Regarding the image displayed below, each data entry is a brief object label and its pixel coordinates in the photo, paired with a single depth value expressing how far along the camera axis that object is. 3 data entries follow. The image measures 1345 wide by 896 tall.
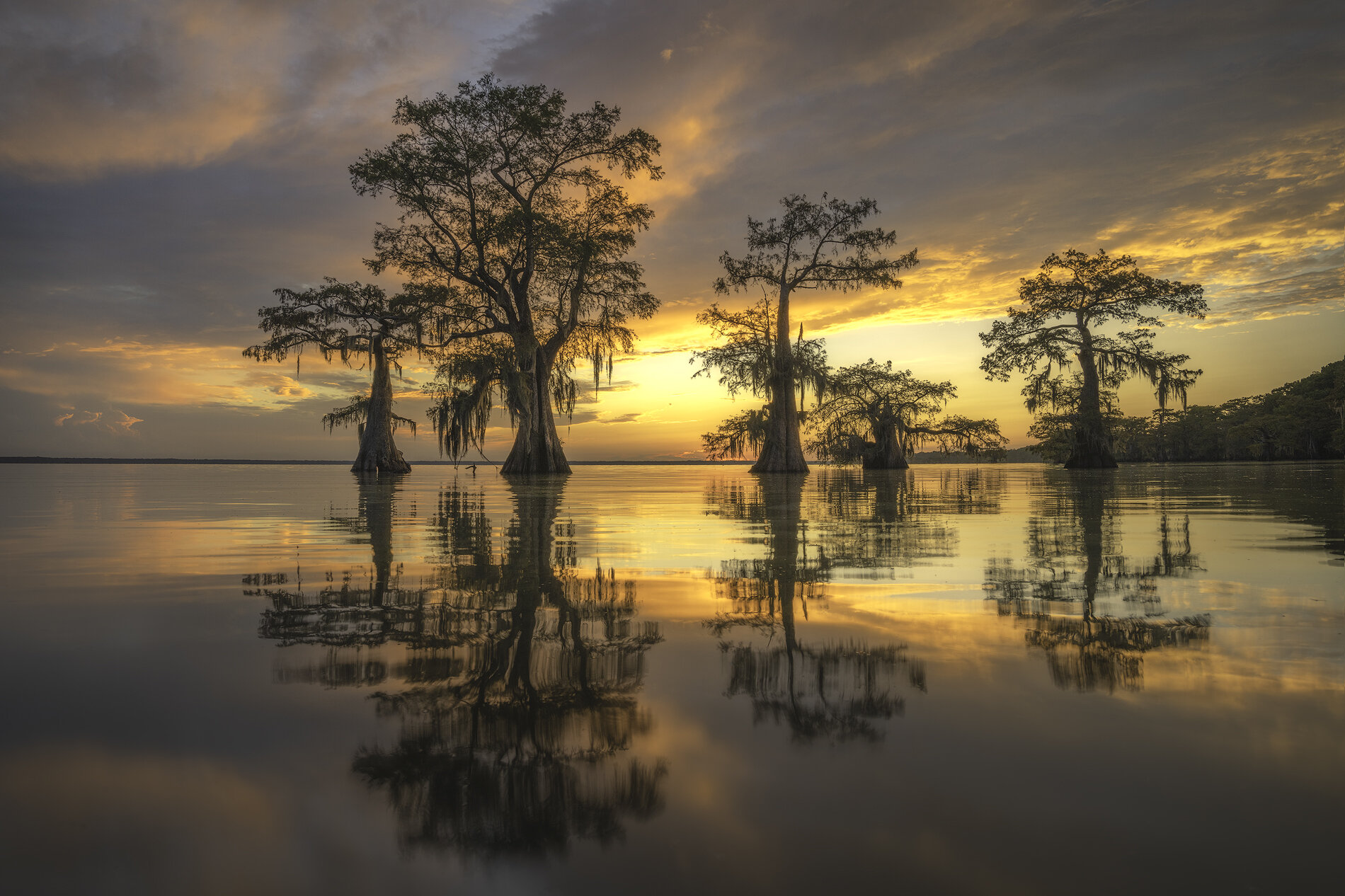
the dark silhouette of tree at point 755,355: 25.83
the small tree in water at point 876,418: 37.03
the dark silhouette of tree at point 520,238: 20.08
